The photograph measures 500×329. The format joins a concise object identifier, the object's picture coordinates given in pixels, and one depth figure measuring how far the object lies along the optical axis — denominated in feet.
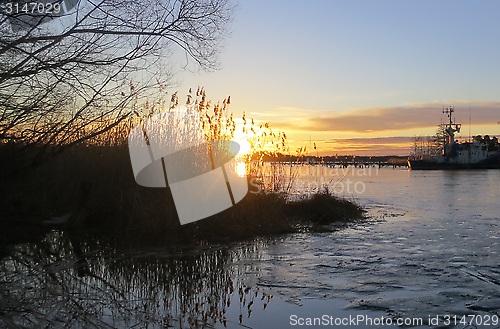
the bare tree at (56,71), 28.99
